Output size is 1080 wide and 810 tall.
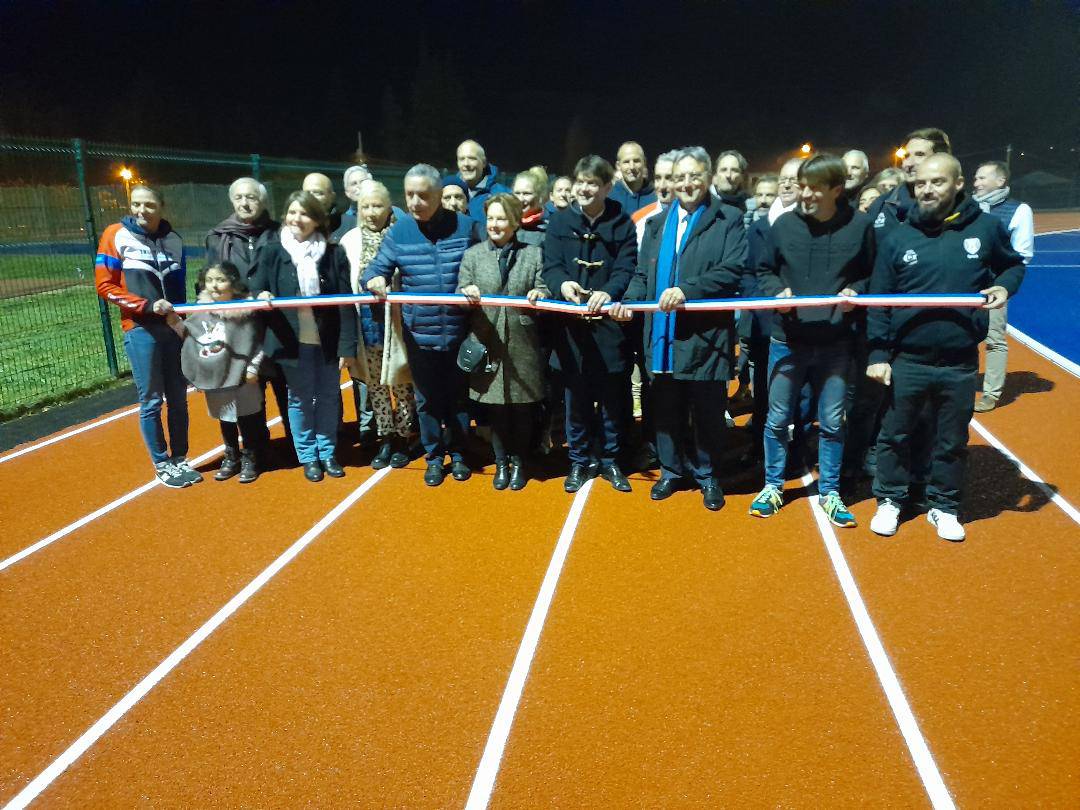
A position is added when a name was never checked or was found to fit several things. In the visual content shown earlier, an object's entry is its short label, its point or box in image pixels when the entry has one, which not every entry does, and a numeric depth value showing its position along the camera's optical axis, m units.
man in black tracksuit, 4.18
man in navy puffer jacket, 5.18
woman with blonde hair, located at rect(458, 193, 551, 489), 5.01
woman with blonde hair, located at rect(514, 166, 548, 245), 5.97
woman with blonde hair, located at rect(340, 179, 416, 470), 5.52
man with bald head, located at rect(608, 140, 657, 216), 6.80
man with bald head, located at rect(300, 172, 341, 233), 5.80
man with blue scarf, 4.65
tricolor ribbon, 4.25
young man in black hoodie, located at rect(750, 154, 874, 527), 4.46
